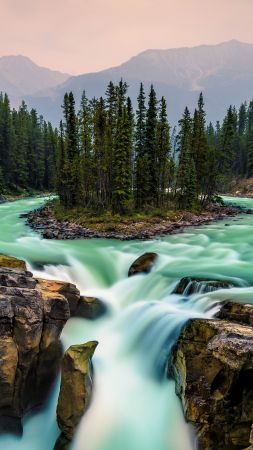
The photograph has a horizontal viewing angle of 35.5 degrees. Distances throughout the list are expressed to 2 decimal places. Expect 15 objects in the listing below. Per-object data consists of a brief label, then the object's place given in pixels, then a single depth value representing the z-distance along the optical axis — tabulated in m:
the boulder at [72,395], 12.27
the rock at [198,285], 17.72
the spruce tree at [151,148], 53.56
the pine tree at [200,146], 61.03
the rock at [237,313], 13.12
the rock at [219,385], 10.34
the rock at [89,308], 17.55
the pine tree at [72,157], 54.72
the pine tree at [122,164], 45.75
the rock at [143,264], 23.28
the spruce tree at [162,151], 52.09
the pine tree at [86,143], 49.31
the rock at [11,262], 18.05
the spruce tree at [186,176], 56.00
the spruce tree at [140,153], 52.12
